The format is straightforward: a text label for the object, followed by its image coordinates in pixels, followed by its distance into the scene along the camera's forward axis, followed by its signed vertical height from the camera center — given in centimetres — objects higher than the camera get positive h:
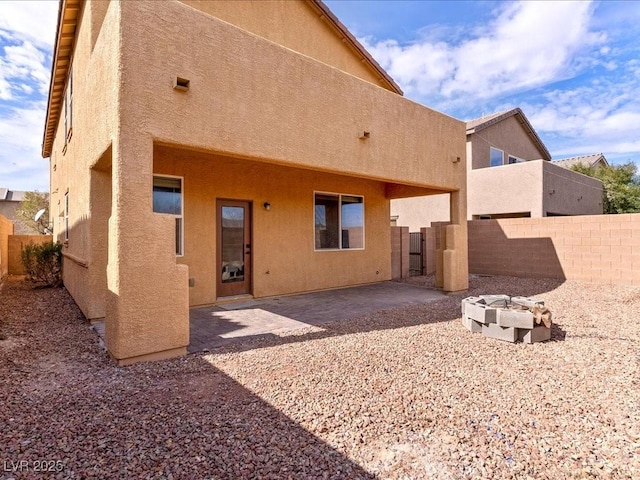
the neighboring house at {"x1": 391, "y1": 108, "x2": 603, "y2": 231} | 1677 +269
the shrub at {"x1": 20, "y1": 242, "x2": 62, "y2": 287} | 1143 -75
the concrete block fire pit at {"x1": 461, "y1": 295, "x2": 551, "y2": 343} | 585 -142
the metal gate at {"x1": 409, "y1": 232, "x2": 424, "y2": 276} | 1509 -68
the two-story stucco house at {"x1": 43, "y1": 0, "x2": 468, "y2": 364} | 482 +166
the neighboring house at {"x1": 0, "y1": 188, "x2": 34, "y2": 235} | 2952 +354
